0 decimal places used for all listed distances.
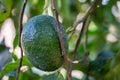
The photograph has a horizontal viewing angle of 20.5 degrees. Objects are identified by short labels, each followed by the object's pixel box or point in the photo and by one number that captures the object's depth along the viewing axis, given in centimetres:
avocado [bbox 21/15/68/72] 53
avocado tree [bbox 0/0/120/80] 54
